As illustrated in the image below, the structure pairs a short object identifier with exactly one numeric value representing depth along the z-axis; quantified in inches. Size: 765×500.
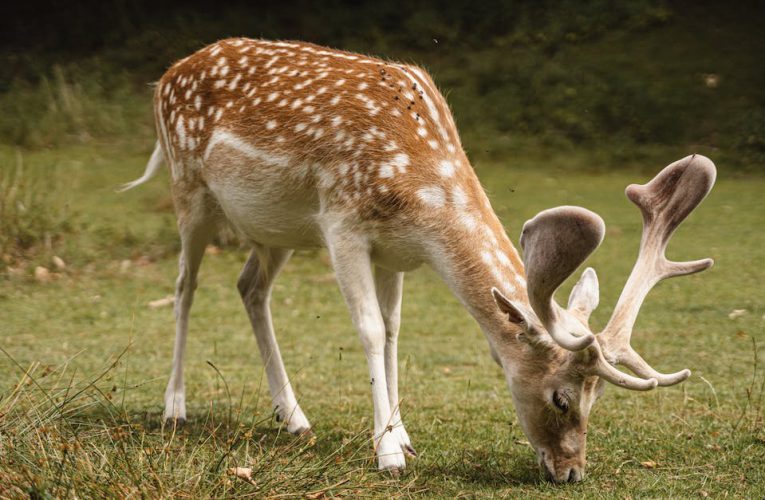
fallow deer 314.2
